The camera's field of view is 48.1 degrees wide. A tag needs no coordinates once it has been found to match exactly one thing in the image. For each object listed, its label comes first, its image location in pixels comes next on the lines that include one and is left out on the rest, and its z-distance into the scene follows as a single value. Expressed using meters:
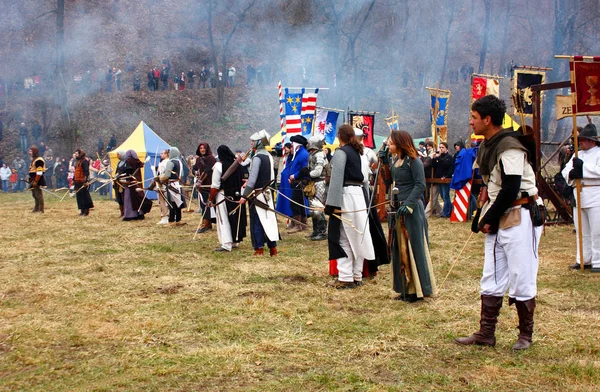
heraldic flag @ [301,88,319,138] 13.88
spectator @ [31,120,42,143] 32.81
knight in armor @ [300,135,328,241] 10.54
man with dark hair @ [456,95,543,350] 4.51
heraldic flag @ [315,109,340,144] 15.28
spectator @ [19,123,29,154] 31.81
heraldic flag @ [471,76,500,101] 15.78
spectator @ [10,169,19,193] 27.23
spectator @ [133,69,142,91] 37.62
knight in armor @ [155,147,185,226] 13.12
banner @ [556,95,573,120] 10.28
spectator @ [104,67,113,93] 37.31
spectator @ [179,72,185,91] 38.56
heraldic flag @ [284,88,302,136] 13.79
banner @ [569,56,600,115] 7.73
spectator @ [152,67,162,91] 37.97
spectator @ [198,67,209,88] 39.34
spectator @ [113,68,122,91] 37.35
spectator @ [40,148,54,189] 27.48
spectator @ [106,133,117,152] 31.22
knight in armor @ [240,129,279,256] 9.07
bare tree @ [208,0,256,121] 33.50
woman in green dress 6.28
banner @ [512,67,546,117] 13.49
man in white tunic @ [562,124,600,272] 7.74
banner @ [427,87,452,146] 17.49
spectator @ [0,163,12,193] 26.80
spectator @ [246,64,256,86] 41.25
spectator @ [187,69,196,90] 39.09
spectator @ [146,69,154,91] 37.83
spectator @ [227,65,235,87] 40.44
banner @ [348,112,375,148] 15.33
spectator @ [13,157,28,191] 27.42
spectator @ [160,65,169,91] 38.24
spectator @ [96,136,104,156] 32.06
